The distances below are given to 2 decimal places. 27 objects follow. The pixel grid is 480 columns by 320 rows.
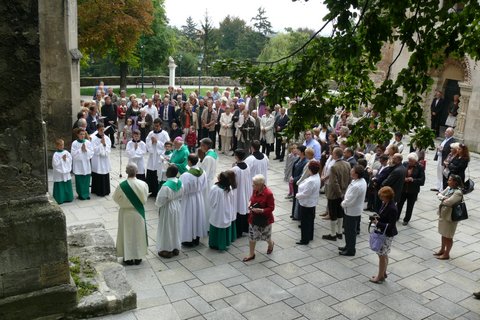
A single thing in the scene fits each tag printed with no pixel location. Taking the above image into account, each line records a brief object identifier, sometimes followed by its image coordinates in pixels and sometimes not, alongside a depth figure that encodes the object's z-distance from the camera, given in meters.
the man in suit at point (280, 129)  16.95
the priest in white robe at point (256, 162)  11.00
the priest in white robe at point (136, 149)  12.45
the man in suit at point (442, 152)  14.09
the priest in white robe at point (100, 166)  12.31
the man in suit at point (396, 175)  10.52
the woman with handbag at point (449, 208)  9.05
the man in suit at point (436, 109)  21.83
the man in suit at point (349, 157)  11.04
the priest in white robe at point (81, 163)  11.93
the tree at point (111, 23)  27.81
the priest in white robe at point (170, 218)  8.84
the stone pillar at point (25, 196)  4.98
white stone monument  31.56
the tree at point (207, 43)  62.38
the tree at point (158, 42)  37.84
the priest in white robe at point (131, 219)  8.45
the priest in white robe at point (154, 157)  12.67
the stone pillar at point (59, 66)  13.61
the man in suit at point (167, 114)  18.22
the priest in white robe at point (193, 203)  9.35
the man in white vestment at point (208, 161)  10.70
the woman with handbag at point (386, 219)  8.05
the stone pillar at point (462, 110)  20.64
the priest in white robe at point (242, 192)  10.18
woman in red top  8.85
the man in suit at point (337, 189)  10.10
